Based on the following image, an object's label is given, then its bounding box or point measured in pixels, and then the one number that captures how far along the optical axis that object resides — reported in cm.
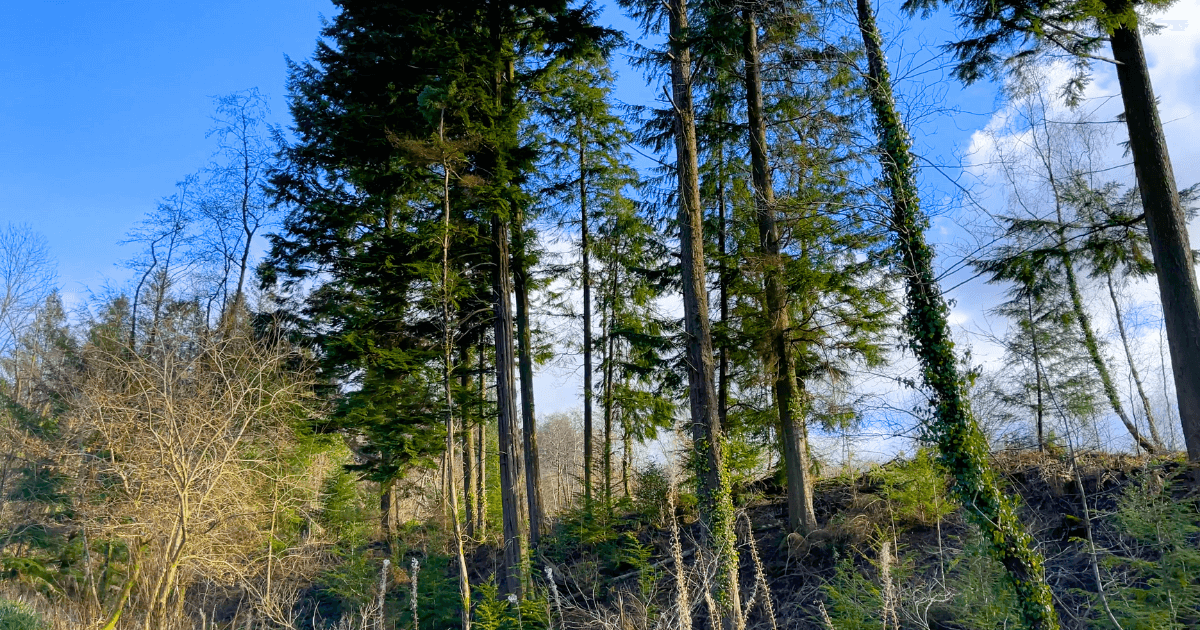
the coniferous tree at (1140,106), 948
